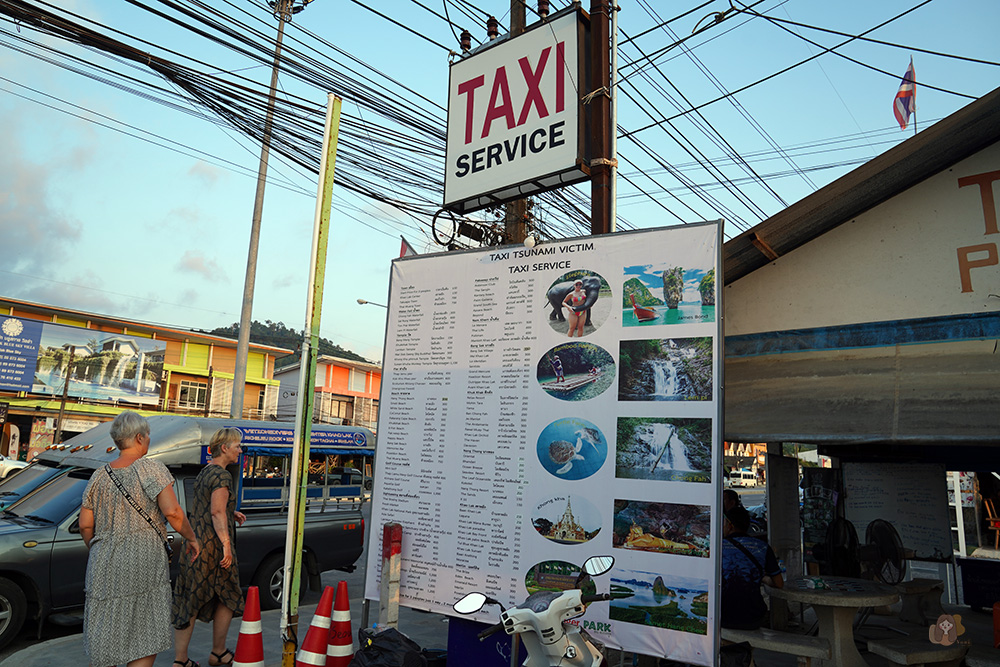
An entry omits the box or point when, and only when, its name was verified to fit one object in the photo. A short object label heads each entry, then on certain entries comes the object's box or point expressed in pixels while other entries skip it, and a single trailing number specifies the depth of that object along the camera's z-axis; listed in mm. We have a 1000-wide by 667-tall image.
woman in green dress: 5359
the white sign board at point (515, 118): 6430
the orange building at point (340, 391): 42844
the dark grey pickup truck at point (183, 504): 6496
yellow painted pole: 4746
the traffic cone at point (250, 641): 4562
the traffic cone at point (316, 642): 4602
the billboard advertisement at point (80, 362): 30875
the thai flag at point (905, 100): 9484
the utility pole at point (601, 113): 6289
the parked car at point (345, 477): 10464
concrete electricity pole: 19453
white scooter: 3094
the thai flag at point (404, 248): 10038
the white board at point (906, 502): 10094
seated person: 5266
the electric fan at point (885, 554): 7832
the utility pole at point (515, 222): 8859
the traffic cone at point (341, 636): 4691
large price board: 4062
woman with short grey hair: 4172
